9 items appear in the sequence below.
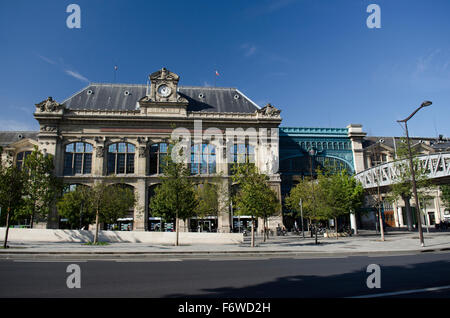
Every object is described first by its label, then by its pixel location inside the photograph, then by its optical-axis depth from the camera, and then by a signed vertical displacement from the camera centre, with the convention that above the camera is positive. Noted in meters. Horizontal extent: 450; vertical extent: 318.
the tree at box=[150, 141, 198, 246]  24.47 +1.89
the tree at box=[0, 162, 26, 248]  21.09 +1.97
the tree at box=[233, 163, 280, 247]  23.47 +1.20
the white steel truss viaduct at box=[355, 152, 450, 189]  26.10 +3.86
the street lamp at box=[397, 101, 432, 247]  19.00 +6.46
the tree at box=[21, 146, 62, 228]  27.22 +3.02
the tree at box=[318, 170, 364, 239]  31.58 +1.56
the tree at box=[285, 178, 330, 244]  31.52 +0.95
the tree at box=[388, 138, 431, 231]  30.06 +2.77
